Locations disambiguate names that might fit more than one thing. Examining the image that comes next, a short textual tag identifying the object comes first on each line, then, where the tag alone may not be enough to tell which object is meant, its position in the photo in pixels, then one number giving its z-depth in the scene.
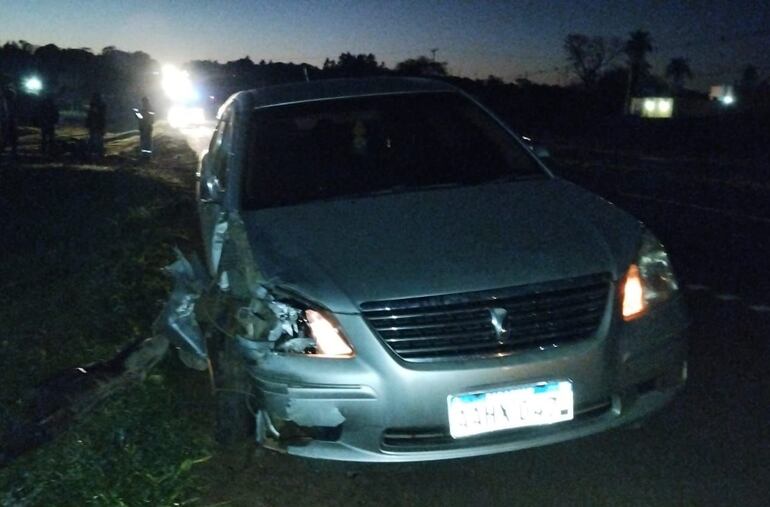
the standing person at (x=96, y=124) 22.88
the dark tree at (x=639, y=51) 79.43
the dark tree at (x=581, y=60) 92.12
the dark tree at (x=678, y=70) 96.88
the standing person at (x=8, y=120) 17.95
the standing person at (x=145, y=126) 22.62
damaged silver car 3.66
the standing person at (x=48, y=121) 22.41
